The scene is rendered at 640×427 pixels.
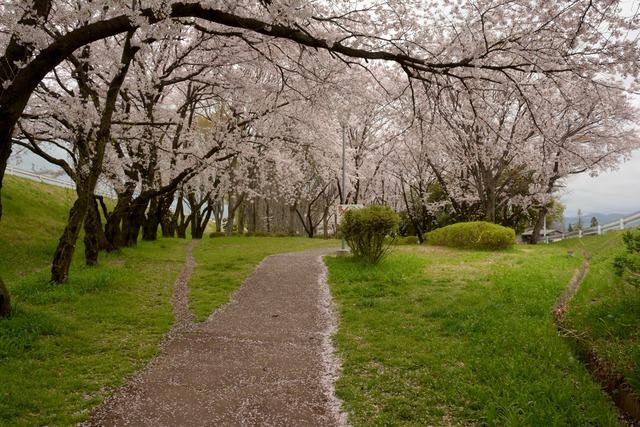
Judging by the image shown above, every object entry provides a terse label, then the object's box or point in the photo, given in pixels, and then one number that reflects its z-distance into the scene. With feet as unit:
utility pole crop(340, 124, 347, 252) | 55.52
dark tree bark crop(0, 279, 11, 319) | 23.21
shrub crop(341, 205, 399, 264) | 43.73
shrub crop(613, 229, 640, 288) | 20.55
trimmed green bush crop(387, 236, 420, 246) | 94.17
